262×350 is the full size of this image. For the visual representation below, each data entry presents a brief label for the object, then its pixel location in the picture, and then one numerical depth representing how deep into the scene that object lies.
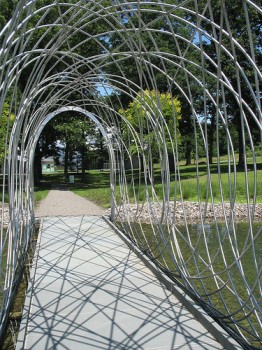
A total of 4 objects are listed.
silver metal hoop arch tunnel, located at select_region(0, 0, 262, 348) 4.18
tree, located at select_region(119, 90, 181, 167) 21.14
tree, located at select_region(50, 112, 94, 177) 26.53
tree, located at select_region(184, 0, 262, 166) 26.44
